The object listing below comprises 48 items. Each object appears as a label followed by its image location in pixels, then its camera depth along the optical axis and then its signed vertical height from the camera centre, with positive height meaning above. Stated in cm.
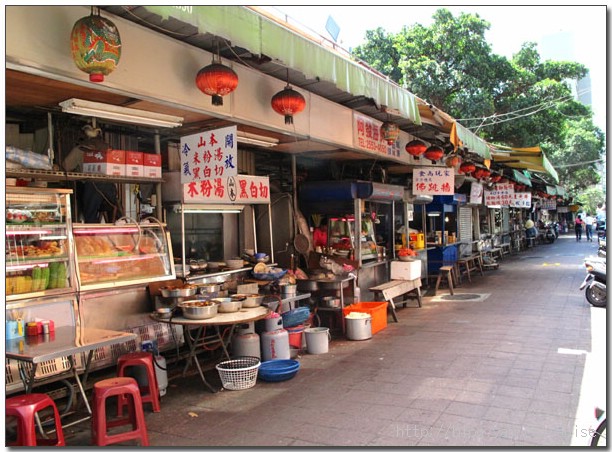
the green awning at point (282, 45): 349 +164
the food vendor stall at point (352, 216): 902 +18
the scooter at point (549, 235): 3055 -115
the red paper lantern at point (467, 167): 1242 +140
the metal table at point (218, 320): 491 -94
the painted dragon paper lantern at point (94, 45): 350 +142
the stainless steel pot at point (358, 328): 745 -163
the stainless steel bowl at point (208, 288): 632 -77
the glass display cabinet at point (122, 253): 526 -22
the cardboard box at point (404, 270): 991 -98
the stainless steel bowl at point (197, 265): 685 -48
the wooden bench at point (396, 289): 871 -129
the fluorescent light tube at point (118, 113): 457 +125
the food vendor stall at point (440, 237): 1352 -44
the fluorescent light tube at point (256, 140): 641 +127
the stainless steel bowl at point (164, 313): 536 -91
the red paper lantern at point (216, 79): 450 +145
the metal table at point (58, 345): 359 -87
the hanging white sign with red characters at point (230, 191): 654 +59
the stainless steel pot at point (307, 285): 809 -99
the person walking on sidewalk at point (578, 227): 3008 -70
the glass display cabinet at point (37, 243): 455 -5
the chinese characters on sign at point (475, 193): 1560 +91
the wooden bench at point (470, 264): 1389 -140
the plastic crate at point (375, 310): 799 -146
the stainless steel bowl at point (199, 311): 505 -85
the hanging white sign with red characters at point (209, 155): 517 +87
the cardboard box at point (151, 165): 602 +88
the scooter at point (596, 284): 934 -137
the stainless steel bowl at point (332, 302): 819 -131
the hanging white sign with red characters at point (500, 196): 1712 +86
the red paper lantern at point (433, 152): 995 +146
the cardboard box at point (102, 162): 552 +86
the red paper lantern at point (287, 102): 554 +148
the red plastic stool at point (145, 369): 464 -134
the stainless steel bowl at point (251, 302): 566 -86
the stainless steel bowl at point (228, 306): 537 -86
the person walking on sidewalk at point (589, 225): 3116 -67
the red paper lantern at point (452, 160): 1071 +138
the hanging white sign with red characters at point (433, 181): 1032 +90
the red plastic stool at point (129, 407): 379 -144
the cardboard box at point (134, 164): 577 +87
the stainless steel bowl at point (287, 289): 730 -95
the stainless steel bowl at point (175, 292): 568 -72
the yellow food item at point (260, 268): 729 -60
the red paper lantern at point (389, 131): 834 +164
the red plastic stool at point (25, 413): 338 -124
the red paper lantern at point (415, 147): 912 +145
